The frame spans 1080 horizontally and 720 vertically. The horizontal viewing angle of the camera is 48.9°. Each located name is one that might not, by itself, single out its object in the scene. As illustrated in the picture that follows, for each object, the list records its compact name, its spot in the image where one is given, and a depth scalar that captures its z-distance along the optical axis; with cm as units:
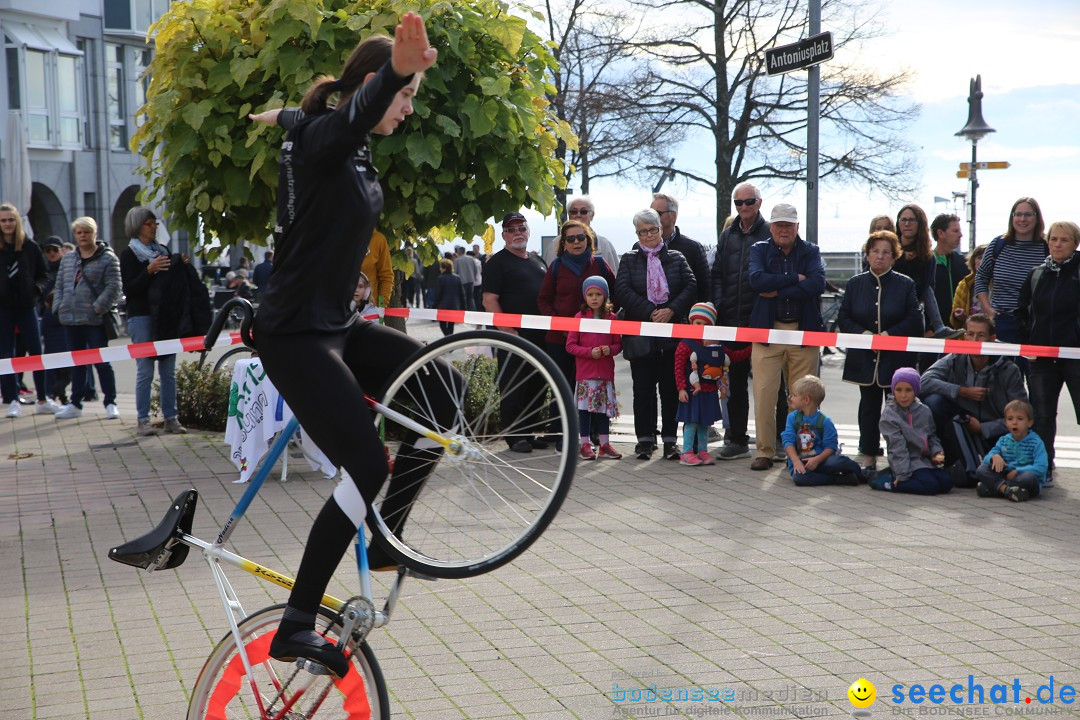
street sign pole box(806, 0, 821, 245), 1130
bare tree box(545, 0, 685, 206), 2644
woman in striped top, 977
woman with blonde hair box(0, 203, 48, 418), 1290
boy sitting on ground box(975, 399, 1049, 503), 864
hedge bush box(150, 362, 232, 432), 1218
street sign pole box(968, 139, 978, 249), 2453
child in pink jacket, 1012
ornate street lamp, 2245
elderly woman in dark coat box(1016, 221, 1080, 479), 911
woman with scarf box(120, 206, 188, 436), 1142
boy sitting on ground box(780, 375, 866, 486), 923
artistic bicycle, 360
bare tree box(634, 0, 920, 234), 2633
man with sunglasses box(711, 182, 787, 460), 1012
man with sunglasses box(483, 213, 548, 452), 1051
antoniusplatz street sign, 1019
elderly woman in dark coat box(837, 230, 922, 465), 967
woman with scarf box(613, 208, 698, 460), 1010
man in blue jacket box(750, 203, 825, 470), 970
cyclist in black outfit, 336
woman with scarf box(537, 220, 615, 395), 1030
